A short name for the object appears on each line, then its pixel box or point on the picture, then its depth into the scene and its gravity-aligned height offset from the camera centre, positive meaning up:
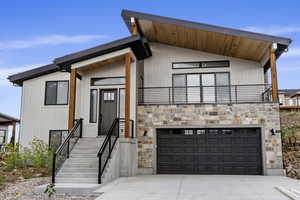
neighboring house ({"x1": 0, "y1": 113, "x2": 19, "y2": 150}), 19.17 +0.56
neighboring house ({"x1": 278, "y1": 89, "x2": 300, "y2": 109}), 29.32 +3.92
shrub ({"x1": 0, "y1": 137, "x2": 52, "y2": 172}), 11.80 -1.03
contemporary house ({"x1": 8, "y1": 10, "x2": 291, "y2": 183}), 11.59 +1.53
